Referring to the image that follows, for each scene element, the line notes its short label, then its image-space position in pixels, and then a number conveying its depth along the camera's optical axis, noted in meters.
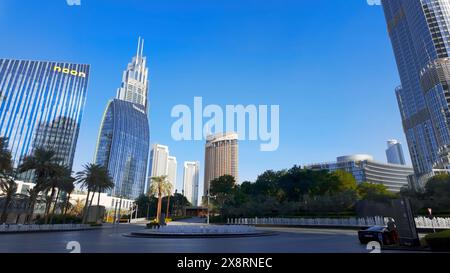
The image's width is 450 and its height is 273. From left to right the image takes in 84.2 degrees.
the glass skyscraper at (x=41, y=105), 115.38
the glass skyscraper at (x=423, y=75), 103.69
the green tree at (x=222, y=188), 83.75
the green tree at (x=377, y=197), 43.62
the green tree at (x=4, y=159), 30.17
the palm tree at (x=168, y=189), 72.62
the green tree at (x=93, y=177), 50.53
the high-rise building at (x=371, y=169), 160.18
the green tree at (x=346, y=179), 62.89
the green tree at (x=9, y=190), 33.51
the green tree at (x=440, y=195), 32.41
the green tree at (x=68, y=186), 43.03
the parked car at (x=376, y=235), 14.02
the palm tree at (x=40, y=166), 38.06
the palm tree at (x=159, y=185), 71.94
